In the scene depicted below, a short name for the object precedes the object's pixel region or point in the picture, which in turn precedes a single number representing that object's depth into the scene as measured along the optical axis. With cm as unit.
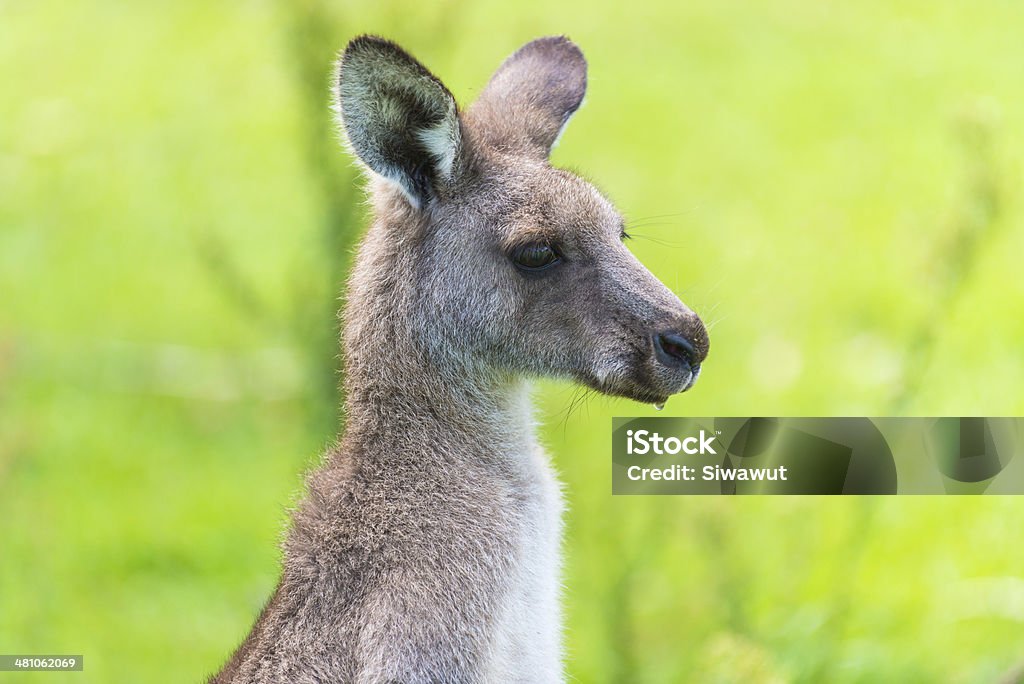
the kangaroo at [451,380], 730
